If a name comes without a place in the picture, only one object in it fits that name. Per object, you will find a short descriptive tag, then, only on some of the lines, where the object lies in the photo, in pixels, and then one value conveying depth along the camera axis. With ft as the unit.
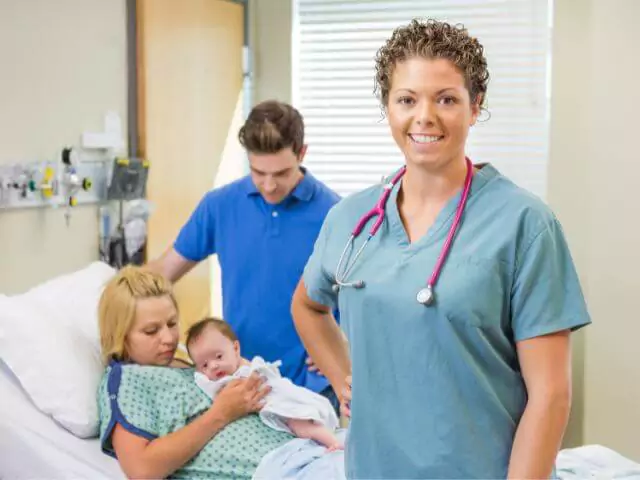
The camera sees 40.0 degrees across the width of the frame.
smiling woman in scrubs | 3.89
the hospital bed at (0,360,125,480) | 6.14
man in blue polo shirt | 7.50
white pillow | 6.41
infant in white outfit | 6.64
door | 10.09
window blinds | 11.53
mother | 6.18
